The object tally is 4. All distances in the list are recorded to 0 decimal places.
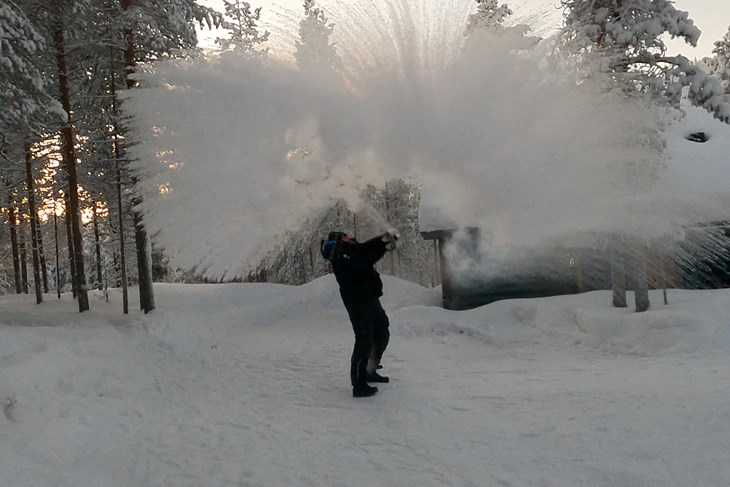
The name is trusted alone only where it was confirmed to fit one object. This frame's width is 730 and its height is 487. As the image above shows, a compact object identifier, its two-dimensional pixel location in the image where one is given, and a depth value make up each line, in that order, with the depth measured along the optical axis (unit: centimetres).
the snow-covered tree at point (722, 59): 2641
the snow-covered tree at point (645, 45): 1046
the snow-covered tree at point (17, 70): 1059
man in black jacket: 561
